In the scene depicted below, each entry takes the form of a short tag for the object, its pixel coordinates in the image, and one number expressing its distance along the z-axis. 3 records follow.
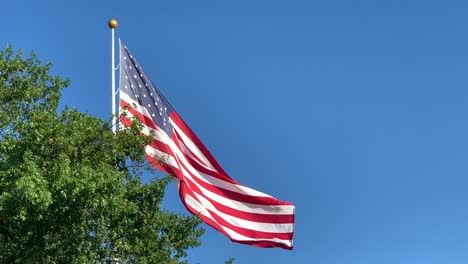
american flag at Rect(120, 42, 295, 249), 21.51
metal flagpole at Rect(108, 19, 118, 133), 18.30
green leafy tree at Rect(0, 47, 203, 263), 14.33
